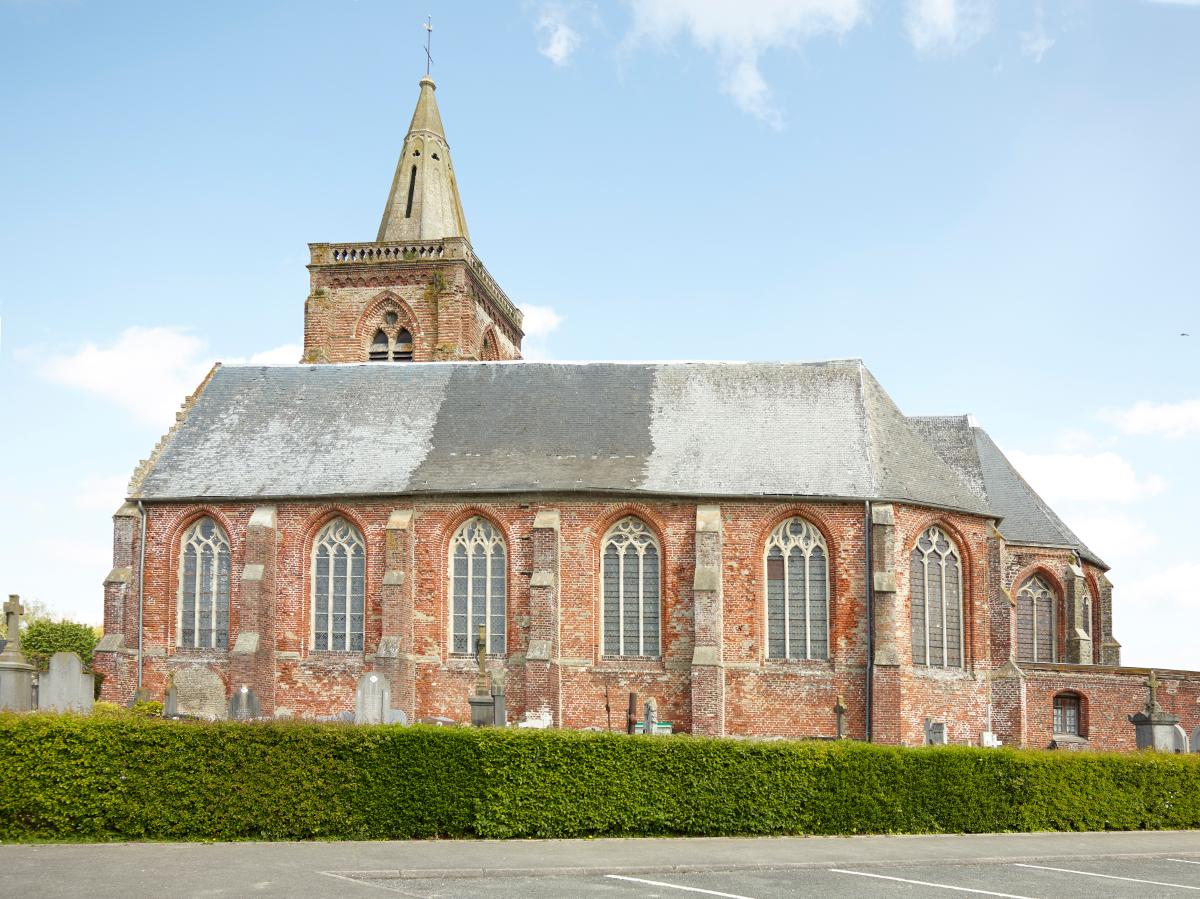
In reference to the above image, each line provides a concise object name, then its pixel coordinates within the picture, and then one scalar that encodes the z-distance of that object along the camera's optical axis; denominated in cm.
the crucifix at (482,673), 2369
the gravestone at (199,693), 3403
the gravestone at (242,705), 2781
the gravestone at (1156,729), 2555
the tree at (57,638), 4869
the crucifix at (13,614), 2325
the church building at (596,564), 3272
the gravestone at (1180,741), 2559
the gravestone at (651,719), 2978
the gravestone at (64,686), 2189
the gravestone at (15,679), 2138
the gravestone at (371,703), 2502
